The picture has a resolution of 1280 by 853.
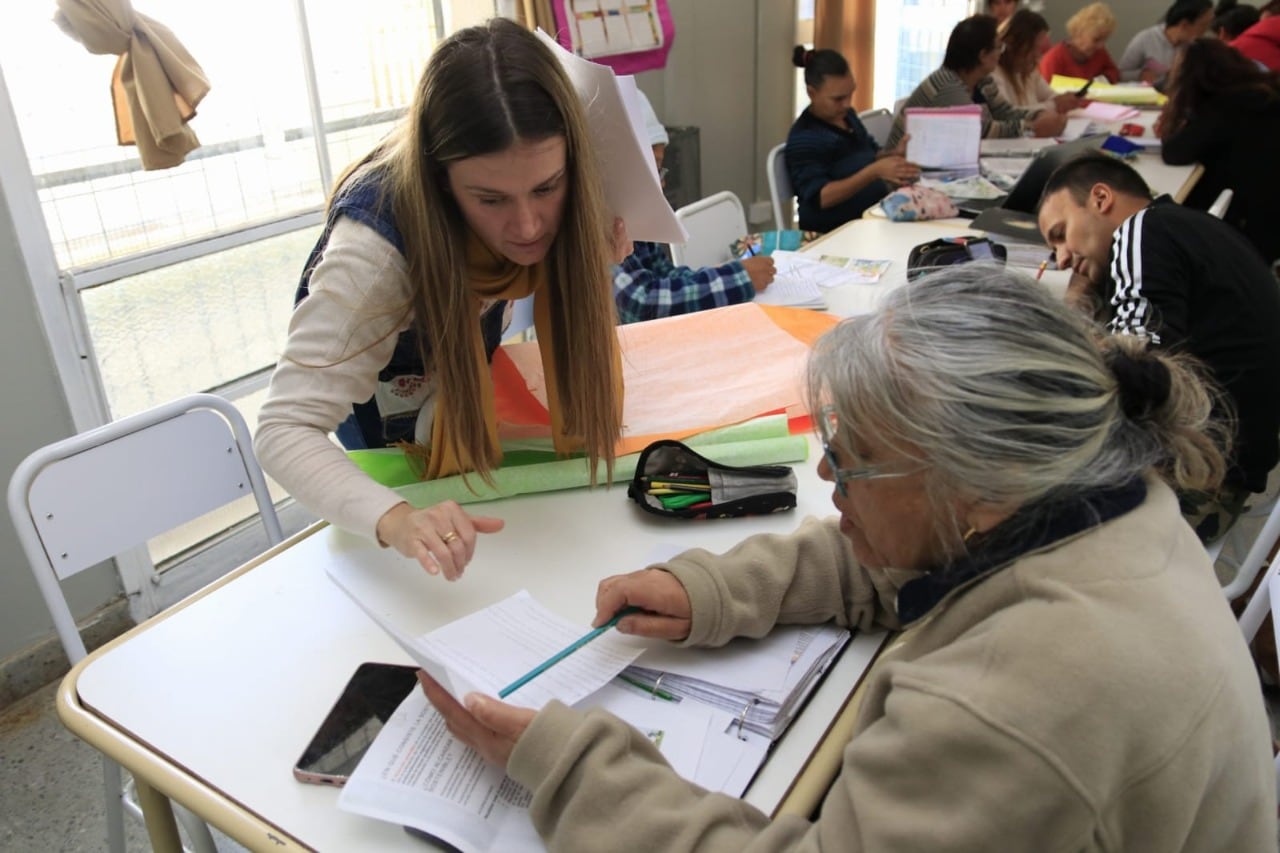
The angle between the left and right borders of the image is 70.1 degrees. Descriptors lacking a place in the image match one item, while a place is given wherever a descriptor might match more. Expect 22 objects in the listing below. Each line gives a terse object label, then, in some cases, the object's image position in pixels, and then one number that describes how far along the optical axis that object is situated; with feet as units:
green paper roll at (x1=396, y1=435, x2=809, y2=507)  4.43
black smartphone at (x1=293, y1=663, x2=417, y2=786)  2.87
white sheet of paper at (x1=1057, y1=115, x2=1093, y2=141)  13.60
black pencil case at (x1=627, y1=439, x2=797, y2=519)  4.17
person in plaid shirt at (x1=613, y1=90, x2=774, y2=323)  6.95
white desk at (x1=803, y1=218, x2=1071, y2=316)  7.37
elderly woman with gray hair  1.97
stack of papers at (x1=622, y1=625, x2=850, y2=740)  3.04
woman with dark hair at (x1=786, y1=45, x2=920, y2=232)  11.03
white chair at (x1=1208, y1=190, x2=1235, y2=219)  9.43
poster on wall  10.68
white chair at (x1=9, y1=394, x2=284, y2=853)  4.09
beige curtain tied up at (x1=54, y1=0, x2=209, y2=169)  6.42
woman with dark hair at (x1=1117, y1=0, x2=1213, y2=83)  18.75
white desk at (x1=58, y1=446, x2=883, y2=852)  2.81
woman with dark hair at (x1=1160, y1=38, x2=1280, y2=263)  10.98
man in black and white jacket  5.42
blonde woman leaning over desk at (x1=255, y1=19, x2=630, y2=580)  3.78
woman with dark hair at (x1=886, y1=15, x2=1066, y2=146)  13.05
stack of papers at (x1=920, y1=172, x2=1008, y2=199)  10.23
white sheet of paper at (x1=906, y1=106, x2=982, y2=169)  10.88
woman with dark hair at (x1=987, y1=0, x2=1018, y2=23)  18.22
